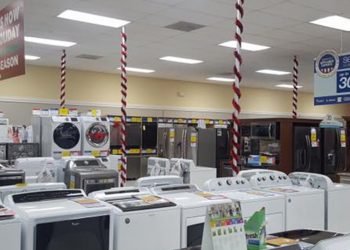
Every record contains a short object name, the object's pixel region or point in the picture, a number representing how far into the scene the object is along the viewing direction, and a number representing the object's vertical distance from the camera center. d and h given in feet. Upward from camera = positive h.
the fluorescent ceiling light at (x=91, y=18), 22.66 +6.32
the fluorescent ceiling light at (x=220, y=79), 47.14 +5.94
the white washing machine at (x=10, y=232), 6.70 -1.67
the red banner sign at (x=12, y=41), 13.91 +3.12
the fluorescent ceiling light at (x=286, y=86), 52.36 +5.77
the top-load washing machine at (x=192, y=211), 8.81 -1.73
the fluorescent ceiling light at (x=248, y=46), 29.43 +6.16
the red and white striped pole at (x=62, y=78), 30.80 +3.81
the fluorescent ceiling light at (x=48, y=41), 29.08 +6.30
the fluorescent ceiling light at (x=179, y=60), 35.32 +6.14
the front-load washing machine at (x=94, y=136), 23.31 -0.35
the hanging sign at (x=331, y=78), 20.65 +2.73
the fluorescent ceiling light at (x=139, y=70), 41.45 +6.07
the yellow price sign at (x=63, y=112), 24.40 +1.04
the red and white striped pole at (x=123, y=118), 21.21 +0.62
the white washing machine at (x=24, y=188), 9.38 -1.34
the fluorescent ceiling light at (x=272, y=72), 41.29 +6.01
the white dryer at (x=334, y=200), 12.12 -2.06
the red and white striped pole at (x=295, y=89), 31.80 +3.34
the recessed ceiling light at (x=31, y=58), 35.78 +6.26
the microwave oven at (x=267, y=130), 23.49 +0.05
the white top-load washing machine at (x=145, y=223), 8.04 -1.85
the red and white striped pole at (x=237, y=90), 14.14 +1.41
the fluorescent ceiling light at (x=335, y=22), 22.74 +6.16
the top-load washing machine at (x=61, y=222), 7.06 -1.64
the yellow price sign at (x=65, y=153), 22.96 -1.30
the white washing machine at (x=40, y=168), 15.78 -1.48
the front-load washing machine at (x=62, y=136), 22.74 -0.35
